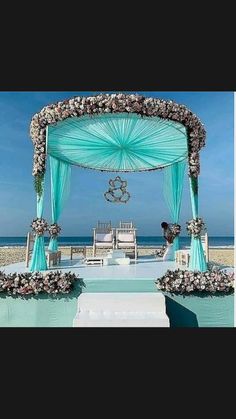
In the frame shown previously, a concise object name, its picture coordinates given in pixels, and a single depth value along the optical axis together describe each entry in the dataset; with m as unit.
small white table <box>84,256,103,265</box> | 7.31
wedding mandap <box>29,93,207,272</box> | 5.78
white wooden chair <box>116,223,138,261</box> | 8.29
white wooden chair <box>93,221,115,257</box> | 8.44
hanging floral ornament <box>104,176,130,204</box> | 10.30
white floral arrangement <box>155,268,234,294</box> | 5.18
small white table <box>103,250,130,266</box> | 7.53
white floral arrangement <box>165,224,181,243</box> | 8.85
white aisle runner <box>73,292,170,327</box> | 4.34
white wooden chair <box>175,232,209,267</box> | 6.94
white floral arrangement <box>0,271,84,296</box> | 5.16
